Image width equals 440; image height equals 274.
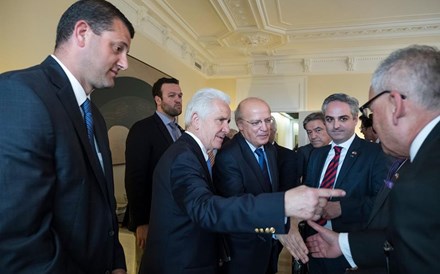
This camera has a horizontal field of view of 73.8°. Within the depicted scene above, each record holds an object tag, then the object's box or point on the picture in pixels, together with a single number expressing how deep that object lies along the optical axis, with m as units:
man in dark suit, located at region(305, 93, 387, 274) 1.83
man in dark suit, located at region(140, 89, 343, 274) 1.05
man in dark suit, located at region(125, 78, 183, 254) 2.63
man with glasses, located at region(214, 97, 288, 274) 1.82
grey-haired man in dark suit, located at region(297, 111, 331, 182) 3.59
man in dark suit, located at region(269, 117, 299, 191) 2.92
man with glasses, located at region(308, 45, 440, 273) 0.76
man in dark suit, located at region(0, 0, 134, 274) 0.83
